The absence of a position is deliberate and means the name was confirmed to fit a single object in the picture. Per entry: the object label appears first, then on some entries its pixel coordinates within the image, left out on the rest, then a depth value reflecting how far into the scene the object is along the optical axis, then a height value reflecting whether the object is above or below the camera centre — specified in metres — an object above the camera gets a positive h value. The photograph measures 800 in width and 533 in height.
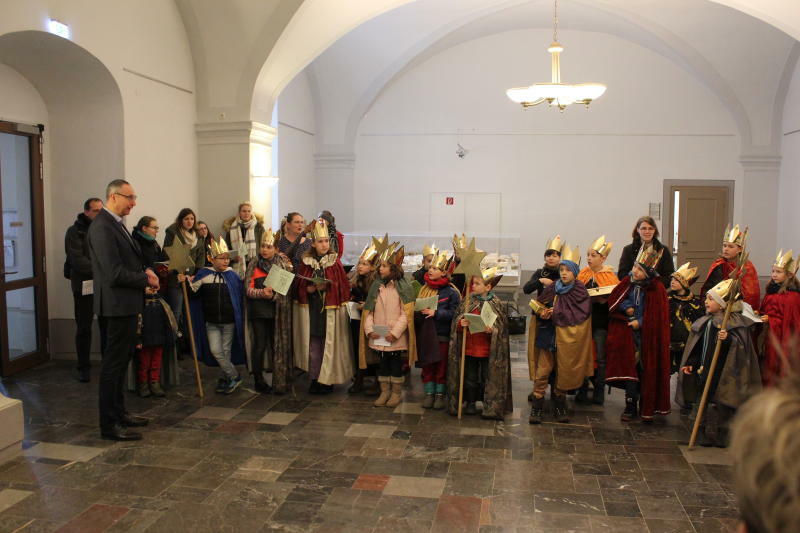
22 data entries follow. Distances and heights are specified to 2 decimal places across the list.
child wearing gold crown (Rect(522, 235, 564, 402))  6.27 -0.58
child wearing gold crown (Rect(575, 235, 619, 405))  6.54 -0.57
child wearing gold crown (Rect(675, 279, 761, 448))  5.52 -1.08
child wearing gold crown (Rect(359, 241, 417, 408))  6.57 -0.95
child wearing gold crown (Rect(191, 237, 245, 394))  6.92 -0.89
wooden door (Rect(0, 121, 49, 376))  7.47 -0.36
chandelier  9.69 +1.78
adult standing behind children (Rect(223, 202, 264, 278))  8.85 -0.16
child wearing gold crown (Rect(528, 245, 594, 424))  6.16 -1.02
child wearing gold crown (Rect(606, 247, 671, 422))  6.15 -1.03
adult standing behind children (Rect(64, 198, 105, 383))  7.33 -0.57
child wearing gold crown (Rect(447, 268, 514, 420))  6.27 -1.24
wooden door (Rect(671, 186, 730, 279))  14.88 -0.02
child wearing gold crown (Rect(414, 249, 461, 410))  6.54 -0.99
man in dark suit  5.51 -0.53
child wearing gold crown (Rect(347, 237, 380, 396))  7.18 -0.75
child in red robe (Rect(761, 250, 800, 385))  5.69 -0.68
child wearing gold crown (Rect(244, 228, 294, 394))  6.98 -1.01
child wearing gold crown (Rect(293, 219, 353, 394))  6.90 -0.92
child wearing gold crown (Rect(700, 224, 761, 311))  6.91 -0.37
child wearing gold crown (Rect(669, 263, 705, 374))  6.56 -0.81
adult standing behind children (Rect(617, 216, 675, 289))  7.20 -0.19
